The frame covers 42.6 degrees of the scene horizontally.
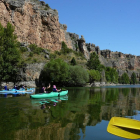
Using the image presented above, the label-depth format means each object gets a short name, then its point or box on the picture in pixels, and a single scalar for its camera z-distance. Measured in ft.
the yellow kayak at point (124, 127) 21.95
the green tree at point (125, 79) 403.50
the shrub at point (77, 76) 169.31
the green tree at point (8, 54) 116.26
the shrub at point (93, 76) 201.02
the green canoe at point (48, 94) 61.28
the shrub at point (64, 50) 245.57
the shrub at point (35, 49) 193.43
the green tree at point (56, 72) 160.97
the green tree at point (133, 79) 436.43
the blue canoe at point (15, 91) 84.67
